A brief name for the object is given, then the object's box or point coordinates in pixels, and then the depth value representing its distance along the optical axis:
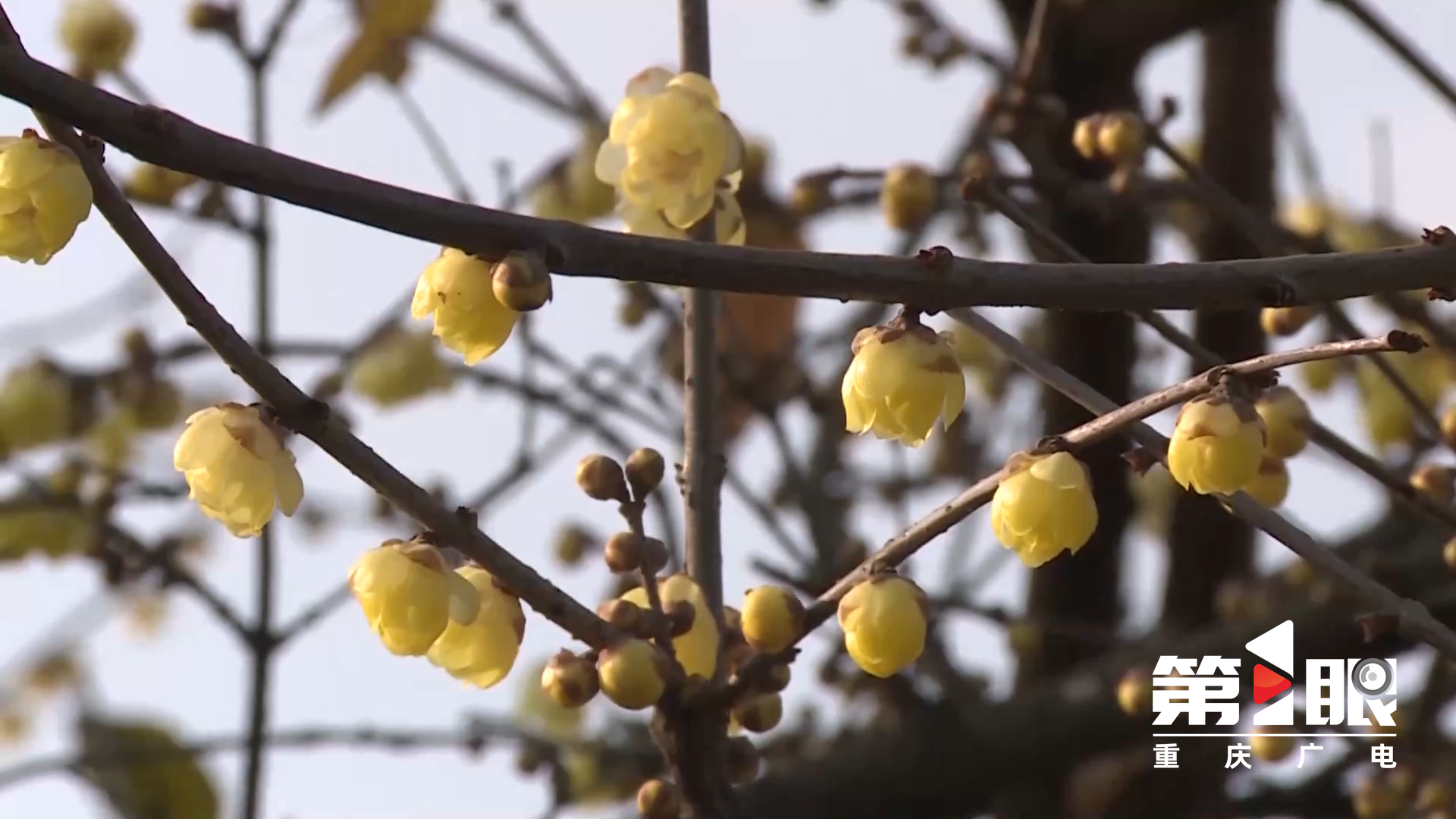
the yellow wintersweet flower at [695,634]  2.33
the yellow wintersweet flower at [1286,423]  2.35
